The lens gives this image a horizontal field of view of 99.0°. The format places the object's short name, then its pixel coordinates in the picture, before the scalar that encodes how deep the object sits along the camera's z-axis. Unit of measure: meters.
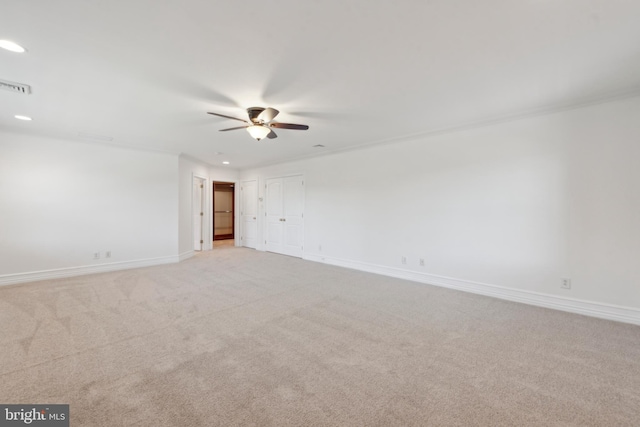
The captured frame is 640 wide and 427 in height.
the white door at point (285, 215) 6.70
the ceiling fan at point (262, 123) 2.96
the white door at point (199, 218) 7.57
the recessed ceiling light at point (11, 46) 2.02
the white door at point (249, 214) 7.97
